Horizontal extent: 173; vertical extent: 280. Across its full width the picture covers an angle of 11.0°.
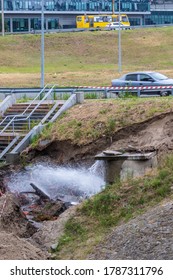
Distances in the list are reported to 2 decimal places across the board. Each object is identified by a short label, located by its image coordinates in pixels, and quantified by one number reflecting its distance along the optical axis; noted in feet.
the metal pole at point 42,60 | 142.96
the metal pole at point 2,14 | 305.90
